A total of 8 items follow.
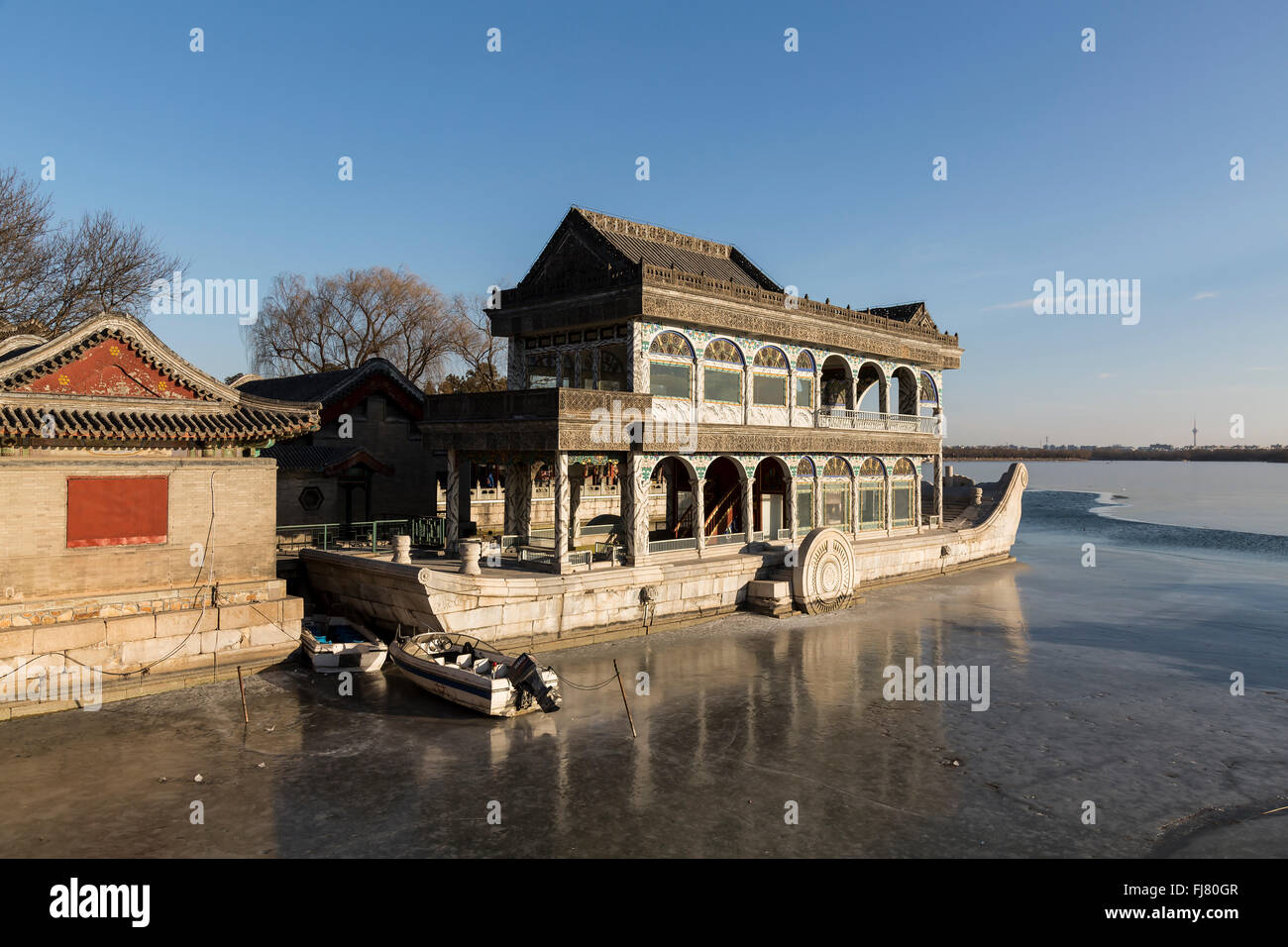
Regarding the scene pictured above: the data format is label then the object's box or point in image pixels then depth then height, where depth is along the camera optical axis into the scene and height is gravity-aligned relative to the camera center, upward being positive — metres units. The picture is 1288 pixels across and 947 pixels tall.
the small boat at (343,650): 22.05 -4.68
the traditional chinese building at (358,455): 33.25 +1.21
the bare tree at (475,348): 58.41 +10.03
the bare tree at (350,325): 55.53 +11.12
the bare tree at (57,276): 33.19 +9.39
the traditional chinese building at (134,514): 19.38 -0.80
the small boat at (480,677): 18.58 -4.69
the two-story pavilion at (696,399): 27.19 +3.08
